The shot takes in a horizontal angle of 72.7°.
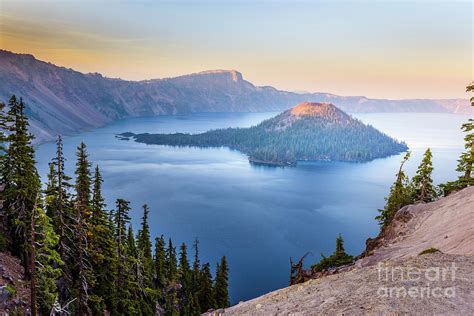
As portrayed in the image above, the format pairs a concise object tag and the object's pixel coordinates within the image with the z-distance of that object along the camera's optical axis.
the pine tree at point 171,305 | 51.78
